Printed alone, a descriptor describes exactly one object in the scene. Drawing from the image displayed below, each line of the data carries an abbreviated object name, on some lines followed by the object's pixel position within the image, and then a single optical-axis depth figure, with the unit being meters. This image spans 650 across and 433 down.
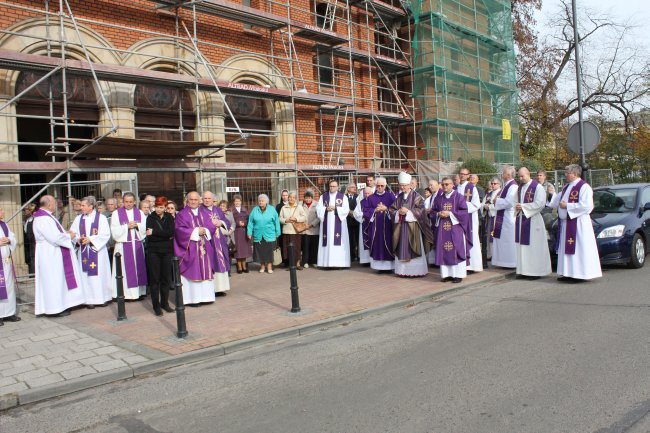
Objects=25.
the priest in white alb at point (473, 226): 11.25
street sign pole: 14.57
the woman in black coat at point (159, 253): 8.38
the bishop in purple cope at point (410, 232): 10.85
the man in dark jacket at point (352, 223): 13.51
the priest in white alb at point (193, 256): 9.03
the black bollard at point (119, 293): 7.91
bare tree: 31.66
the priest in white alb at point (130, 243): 9.48
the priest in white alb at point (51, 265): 8.49
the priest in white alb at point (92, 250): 9.23
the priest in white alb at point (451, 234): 10.20
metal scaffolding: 10.28
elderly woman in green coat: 12.00
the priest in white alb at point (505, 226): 11.48
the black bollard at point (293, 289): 7.98
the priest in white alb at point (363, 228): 12.41
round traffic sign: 14.38
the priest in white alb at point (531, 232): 10.41
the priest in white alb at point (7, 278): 8.13
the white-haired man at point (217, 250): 9.59
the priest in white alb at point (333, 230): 12.55
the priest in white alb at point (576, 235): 9.67
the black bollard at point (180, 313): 6.95
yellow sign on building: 24.26
